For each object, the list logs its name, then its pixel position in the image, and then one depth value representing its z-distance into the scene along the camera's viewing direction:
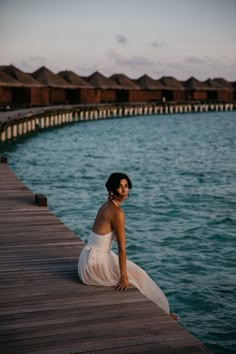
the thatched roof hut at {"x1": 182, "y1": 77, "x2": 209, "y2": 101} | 71.69
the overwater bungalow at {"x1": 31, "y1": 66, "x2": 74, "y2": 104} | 49.75
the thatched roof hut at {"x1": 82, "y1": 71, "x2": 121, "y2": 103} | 58.09
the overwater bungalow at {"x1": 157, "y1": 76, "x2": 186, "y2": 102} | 68.62
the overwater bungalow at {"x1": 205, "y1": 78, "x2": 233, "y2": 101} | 75.69
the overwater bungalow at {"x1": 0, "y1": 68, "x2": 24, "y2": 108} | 42.88
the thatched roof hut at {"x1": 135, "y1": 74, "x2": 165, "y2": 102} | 64.98
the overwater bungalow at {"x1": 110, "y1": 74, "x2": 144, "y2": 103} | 61.41
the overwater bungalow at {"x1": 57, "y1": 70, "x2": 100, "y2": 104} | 54.59
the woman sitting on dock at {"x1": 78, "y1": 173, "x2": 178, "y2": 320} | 5.04
